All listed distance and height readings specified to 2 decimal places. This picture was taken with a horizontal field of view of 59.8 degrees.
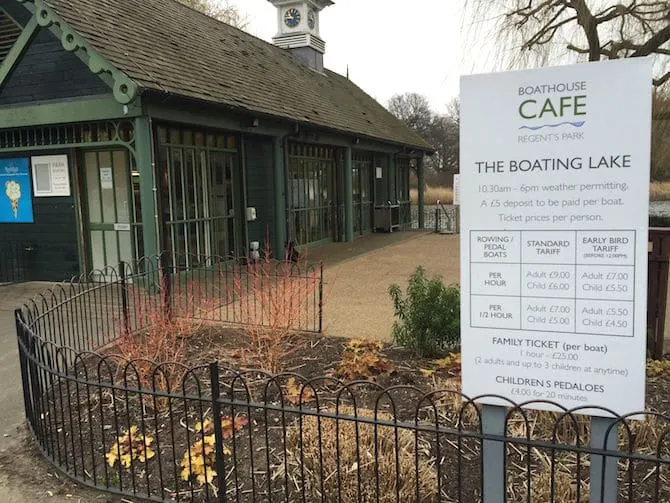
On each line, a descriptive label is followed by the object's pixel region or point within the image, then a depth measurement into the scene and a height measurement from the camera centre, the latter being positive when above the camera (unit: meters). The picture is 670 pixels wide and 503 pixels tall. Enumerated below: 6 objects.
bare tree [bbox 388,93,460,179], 62.12 +7.20
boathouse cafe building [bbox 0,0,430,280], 8.71 +1.11
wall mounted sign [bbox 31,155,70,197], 9.97 +0.46
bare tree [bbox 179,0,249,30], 28.98 +9.48
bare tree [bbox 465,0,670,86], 10.66 +3.01
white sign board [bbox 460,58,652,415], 2.33 -0.19
